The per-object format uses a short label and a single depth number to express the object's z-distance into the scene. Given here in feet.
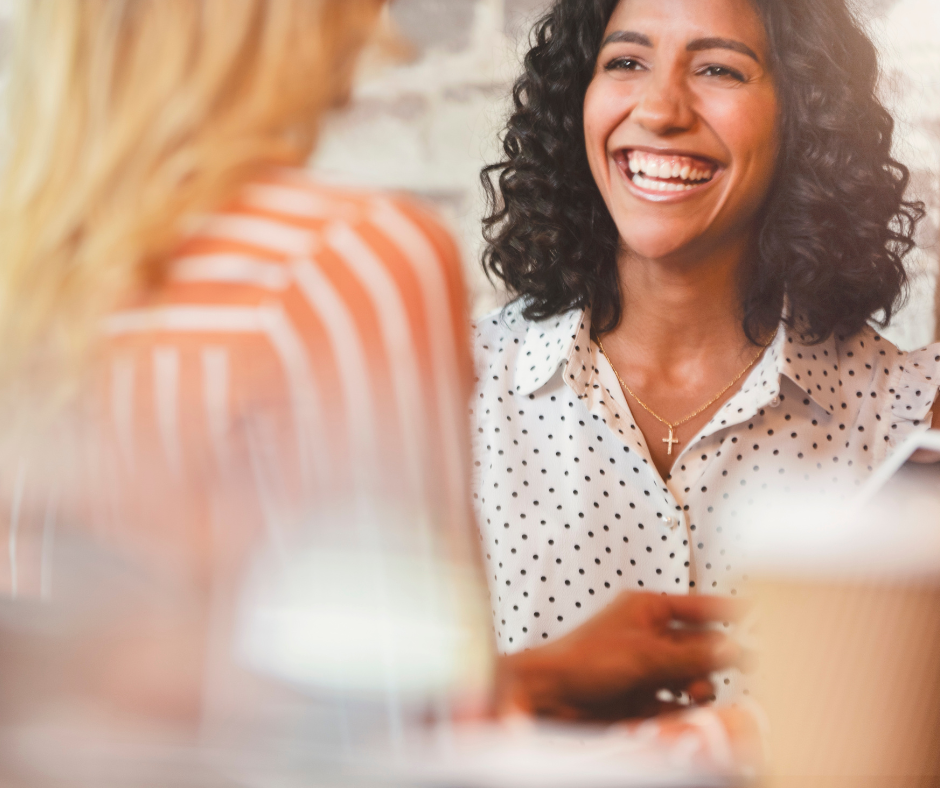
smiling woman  4.37
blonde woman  3.52
